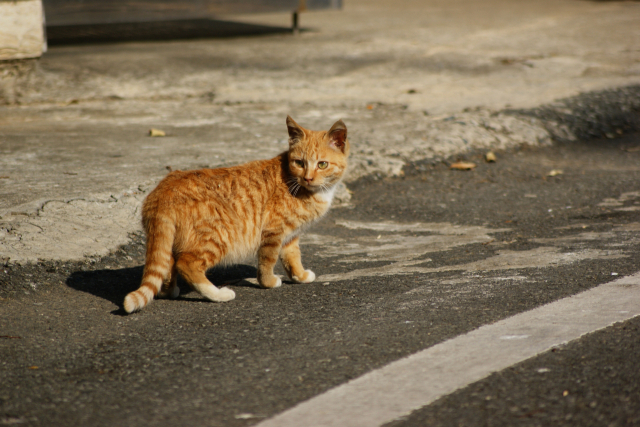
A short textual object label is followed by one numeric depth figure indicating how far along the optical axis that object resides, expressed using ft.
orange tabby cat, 23.00
